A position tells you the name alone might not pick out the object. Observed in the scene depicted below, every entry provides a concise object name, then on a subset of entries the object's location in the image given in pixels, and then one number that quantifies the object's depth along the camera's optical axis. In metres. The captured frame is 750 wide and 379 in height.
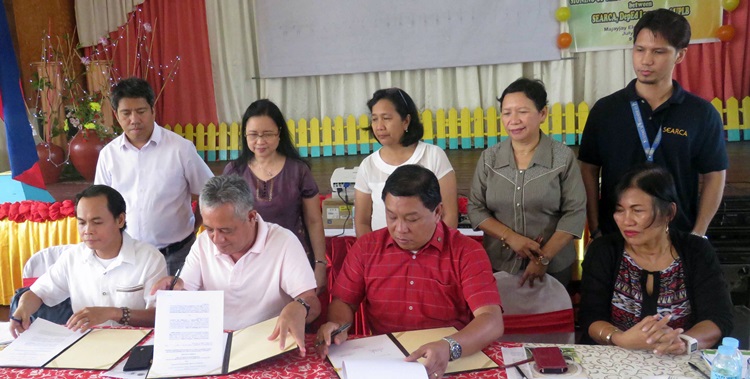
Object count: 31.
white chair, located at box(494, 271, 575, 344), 2.30
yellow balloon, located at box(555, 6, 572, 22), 6.32
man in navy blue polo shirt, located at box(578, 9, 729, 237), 2.36
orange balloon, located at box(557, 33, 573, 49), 6.38
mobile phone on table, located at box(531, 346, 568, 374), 1.60
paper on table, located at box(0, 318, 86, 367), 1.75
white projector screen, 6.56
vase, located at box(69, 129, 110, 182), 5.86
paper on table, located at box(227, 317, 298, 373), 1.67
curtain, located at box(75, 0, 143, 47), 7.30
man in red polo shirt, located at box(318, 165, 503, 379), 1.92
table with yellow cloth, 3.84
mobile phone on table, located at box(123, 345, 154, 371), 1.68
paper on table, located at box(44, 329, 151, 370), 1.72
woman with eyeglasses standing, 2.58
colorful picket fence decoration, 6.13
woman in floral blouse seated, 1.94
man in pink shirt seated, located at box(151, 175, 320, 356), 1.99
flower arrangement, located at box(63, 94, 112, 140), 5.78
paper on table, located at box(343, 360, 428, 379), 1.52
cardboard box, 3.57
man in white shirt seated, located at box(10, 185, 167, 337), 2.21
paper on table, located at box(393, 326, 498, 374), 1.65
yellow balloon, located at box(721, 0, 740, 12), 5.96
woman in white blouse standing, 2.64
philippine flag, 2.62
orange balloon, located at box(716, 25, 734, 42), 6.00
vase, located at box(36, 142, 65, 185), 6.14
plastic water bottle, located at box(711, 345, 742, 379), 1.49
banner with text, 6.13
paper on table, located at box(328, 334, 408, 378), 1.67
